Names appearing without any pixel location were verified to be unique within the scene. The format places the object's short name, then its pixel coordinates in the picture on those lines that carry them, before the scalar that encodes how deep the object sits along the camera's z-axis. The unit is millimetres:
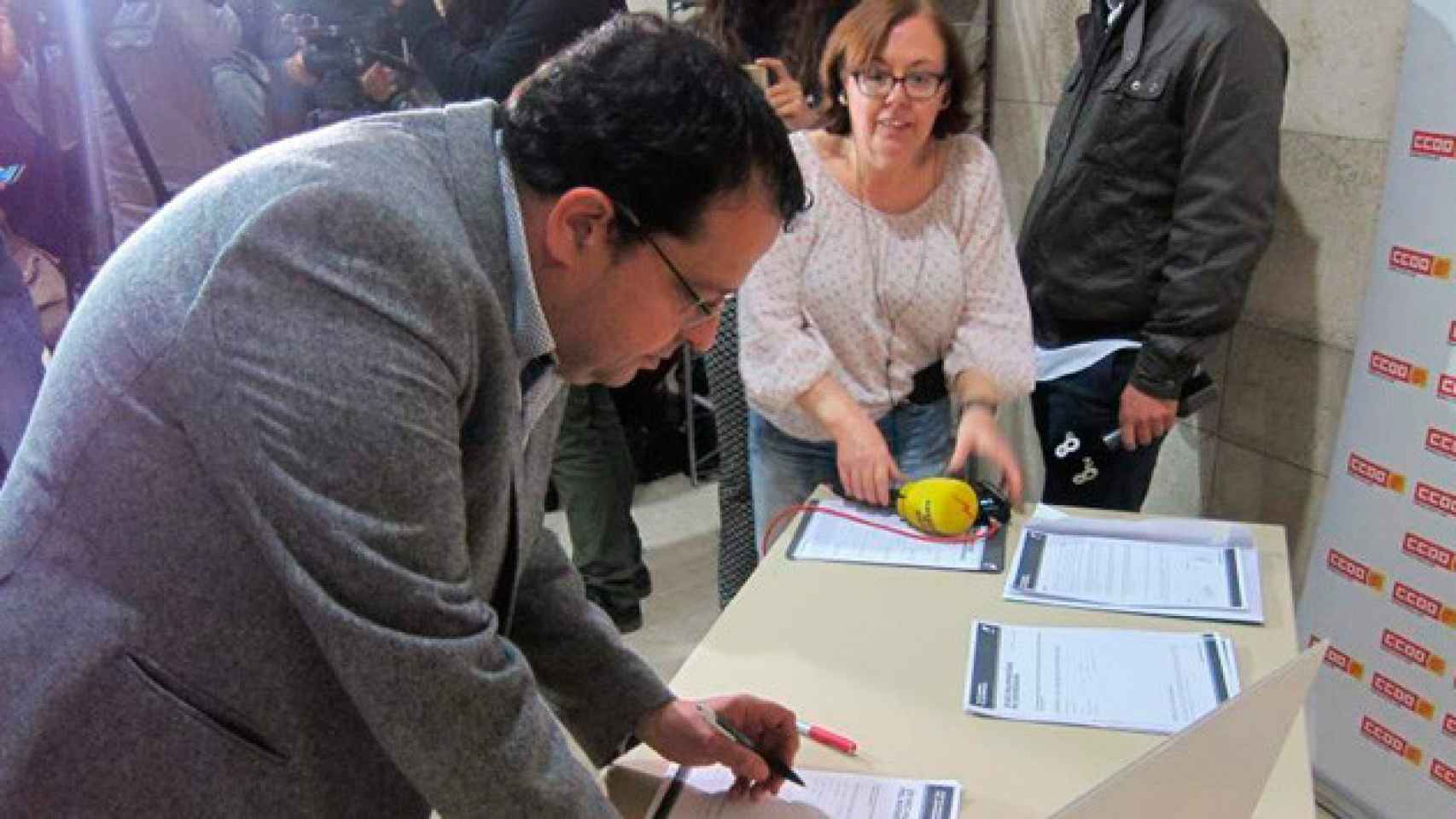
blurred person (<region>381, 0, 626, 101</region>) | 2490
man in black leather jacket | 1840
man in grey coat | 634
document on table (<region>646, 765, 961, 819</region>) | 1009
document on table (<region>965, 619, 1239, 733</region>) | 1138
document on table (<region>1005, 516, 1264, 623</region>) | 1342
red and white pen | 1098
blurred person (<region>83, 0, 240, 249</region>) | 2555
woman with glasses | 1646
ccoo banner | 1772
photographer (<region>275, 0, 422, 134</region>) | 2697
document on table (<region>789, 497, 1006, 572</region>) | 1466
